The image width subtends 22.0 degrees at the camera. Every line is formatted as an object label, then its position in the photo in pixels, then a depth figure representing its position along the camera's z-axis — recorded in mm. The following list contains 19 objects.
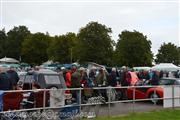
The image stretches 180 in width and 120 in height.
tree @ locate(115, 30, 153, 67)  98375
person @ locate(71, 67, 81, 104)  20089
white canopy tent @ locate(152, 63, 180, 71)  58312
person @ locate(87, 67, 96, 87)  22333
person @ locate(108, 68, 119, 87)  24453
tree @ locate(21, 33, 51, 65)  114931
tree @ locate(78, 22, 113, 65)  88875
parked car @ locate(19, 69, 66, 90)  17688
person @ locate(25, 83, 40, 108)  13281
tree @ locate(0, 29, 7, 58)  129250
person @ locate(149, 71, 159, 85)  26556
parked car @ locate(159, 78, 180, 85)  24244
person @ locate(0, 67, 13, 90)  14336
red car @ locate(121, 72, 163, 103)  17141
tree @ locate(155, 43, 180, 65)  128075
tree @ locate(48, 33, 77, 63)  104250
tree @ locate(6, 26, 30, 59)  128875
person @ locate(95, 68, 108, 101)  23659
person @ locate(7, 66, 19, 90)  15518
